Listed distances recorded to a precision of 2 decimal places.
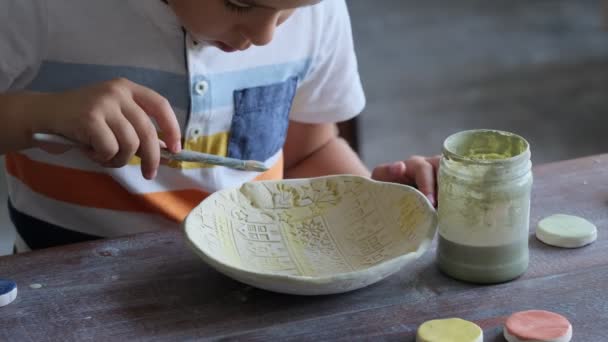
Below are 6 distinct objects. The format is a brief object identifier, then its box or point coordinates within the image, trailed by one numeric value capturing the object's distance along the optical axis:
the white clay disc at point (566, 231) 1.13
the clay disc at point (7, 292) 1.09
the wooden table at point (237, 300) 1.05
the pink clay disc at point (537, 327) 1.01
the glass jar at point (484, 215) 1.08
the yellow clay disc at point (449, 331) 1.01
